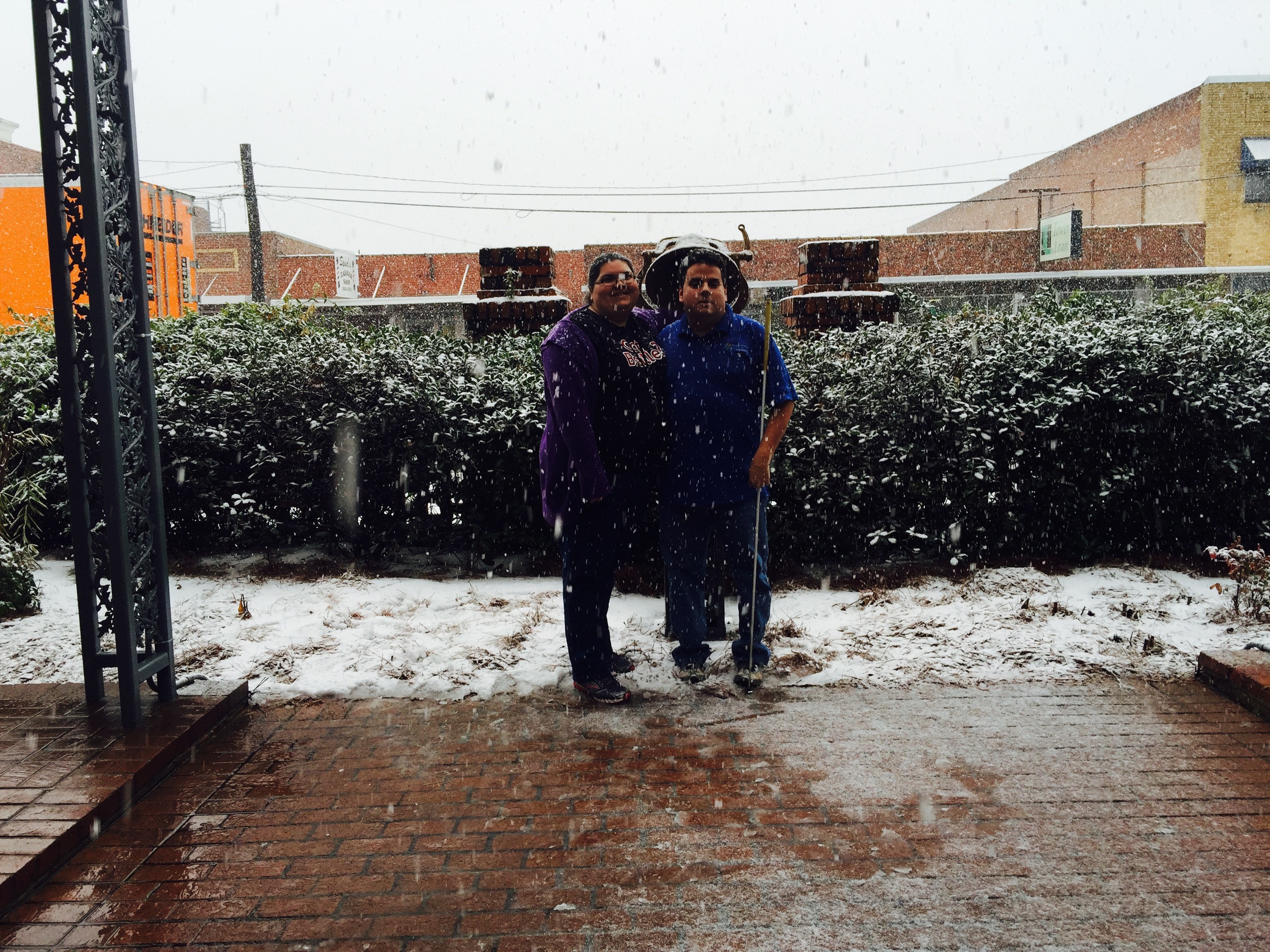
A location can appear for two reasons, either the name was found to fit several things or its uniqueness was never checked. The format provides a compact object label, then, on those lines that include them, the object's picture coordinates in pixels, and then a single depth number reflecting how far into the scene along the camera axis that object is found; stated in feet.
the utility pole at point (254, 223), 88.33
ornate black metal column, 10.78
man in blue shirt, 13.04
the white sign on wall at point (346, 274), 132.05
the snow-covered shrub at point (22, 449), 19.02
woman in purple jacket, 12.12
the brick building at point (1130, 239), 117.39
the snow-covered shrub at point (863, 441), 17.81
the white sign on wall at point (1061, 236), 115.65
